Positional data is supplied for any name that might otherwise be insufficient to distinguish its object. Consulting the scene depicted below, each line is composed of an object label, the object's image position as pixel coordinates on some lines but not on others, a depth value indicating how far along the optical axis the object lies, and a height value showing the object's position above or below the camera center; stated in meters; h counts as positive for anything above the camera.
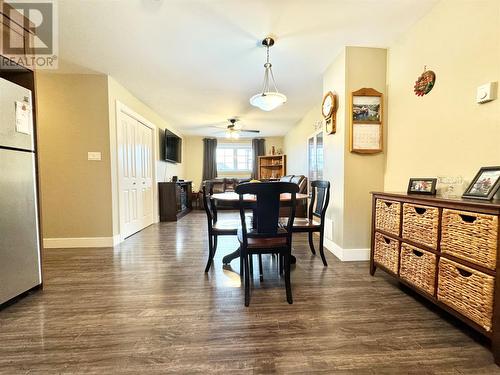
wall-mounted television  5.30 +0.79
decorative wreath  1.94 +0.87
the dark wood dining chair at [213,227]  2.23 -0.50
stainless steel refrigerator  1.61 -0.14
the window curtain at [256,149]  7.72 +1.02
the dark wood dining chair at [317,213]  2.35 -0.41
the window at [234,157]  7.88 +0.77
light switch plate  3.15 +0.34
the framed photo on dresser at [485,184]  1.30 -0.03
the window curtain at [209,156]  7.57 +0.76
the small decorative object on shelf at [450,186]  1.67 -0.06
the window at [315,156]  4.53 +0.50
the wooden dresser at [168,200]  5.09 -0.49
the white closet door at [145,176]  4.28 +0.06
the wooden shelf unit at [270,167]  7.29 +0.39
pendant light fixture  2.33 +0.91
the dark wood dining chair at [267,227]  1.66 -0.39
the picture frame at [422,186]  1.76 -0.06
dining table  2.00 -0.21
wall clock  2.74 +0.86
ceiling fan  5.37 +1.22
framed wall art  2.50 +0.65
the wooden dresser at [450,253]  1.16 -0.48
